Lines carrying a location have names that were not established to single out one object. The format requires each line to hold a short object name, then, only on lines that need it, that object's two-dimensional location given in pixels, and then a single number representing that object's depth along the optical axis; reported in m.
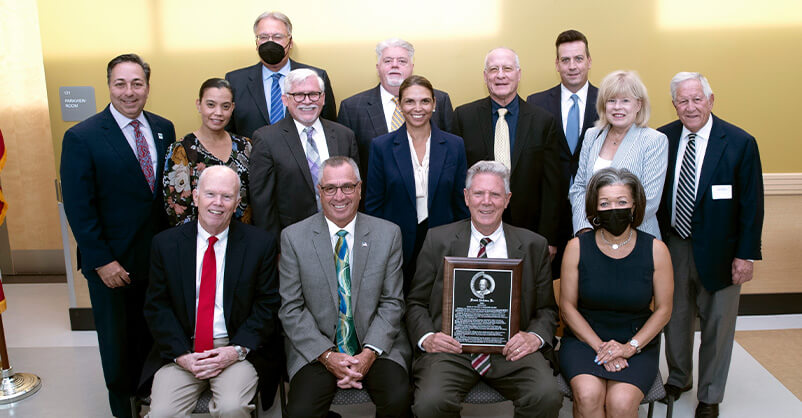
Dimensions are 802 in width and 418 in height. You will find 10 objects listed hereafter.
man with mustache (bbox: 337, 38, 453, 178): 3.91
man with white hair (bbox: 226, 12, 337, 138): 4.01
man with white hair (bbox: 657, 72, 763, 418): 3.33
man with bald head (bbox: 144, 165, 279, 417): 2.90
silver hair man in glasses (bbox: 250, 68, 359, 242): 3.43
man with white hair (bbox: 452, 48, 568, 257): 3.69
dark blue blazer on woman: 3.45
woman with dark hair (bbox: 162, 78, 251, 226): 3.37
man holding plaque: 2.79
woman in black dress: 2.90
